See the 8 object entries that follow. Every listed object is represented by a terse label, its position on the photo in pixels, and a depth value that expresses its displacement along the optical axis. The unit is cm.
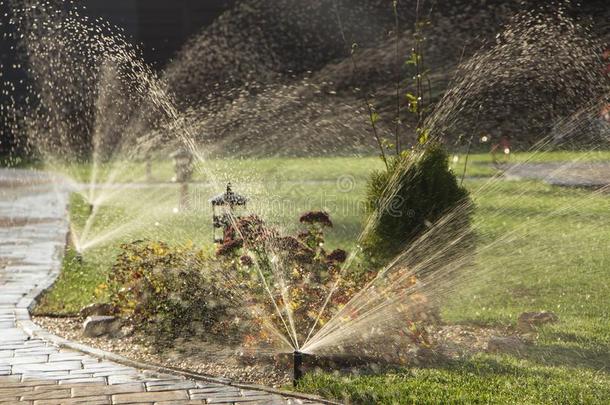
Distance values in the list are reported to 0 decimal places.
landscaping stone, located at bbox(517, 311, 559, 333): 1451
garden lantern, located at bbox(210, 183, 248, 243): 1602
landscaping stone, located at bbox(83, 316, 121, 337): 1442
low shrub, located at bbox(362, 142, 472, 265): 1479
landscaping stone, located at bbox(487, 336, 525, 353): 1334
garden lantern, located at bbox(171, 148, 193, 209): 2920
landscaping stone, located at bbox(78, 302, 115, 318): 1534
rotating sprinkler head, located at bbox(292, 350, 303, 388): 1170
